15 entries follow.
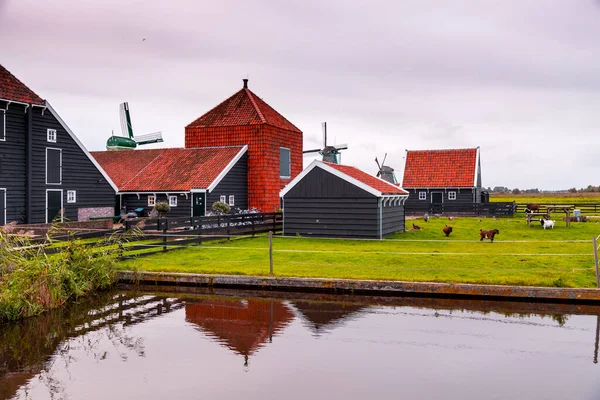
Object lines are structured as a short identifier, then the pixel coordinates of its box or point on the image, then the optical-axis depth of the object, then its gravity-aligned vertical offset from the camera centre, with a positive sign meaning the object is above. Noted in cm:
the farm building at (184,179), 3191 +179
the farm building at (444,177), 4506 +249
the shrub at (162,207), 3138 +6
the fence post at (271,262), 1457 -143
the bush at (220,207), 3056 +5
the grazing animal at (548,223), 2869 -83
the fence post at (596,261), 1252 -124
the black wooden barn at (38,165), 2577 +219
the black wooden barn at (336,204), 2298 +16
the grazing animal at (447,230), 2450 -101
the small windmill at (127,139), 5166 +717
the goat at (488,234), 2225 -108
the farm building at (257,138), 3612 +478
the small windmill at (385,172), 6569 +429
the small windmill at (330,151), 5484 +568
